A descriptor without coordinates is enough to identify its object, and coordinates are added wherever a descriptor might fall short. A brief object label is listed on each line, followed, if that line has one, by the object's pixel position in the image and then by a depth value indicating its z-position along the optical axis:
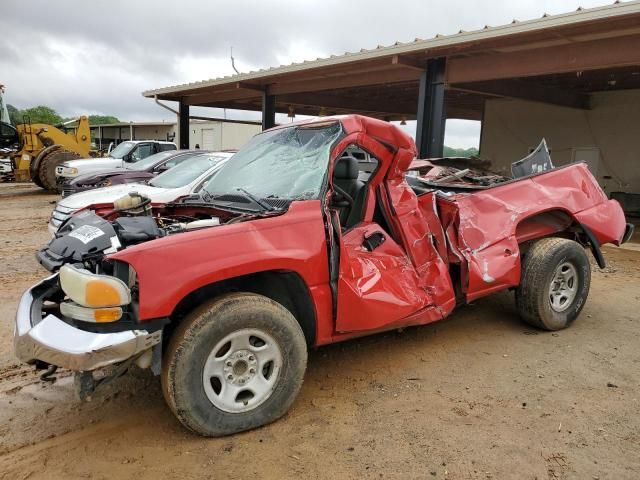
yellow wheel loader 17.33
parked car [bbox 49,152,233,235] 7.25
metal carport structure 7.81
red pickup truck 2.59
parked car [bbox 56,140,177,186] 13.29
